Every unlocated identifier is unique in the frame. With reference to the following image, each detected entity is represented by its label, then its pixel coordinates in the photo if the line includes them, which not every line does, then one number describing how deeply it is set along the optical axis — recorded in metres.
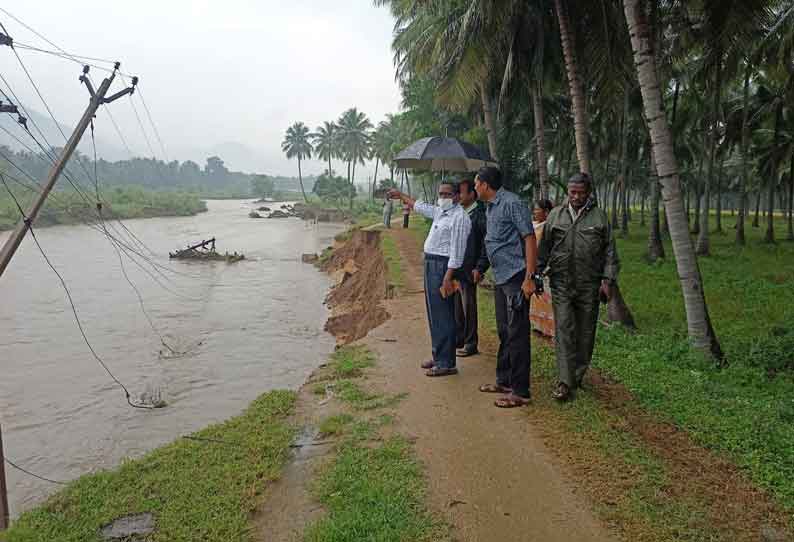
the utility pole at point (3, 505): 3.86
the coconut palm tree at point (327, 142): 75.77
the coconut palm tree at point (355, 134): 72.00
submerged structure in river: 30.41
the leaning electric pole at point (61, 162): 4.54
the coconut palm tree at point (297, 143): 83.56
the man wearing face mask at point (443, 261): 4.94
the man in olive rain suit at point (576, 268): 4.42
